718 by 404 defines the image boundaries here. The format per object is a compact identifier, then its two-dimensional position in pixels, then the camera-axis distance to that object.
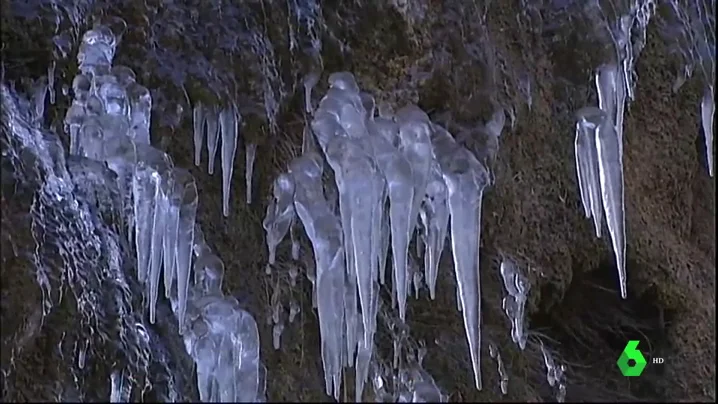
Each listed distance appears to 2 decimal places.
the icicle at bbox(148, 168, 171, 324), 4.89
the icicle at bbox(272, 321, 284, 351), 6.71
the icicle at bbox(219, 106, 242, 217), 5.68
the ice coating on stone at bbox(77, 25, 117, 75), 5.58
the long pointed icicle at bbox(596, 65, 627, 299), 5.03
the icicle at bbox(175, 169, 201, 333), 5.02
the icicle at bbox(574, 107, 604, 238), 5.14
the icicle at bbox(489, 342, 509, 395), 7.29
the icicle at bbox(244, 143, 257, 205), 6.14
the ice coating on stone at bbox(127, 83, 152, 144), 5.33
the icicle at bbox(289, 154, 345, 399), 4.96
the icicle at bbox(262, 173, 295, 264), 5.46
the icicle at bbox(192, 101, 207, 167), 5.75
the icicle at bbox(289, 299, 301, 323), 6.72
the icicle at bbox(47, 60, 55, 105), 5.70
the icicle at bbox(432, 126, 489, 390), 4.66
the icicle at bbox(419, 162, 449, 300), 4.93
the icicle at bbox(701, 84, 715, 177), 6.57
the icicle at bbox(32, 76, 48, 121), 5.72
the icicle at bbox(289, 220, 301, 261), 6.31
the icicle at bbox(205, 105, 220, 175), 5.75
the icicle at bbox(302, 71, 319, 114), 6.00
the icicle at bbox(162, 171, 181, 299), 4.91
